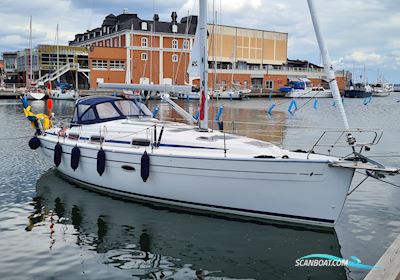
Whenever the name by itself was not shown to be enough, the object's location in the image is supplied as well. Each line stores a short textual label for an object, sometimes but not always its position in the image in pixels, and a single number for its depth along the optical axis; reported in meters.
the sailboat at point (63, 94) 70.88
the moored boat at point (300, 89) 86.69
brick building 77.50
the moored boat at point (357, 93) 101.25
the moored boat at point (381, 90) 117.53
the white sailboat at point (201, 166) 10.52
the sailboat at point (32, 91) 70.31
